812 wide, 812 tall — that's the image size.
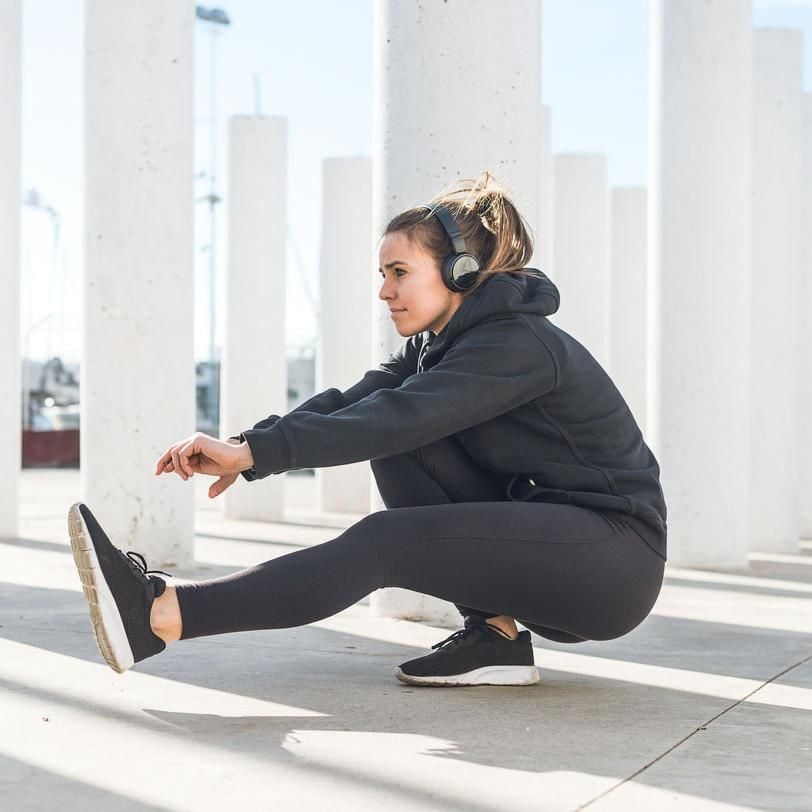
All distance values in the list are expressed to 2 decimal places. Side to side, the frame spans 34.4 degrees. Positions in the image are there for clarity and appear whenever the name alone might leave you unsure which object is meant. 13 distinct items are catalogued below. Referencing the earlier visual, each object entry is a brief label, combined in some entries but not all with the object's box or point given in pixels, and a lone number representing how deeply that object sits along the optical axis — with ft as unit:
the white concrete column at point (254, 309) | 37.29
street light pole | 96.94
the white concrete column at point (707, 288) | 25.09
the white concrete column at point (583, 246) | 53.42
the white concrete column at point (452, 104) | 16.30
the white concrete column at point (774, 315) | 29.09
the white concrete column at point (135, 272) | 21.90
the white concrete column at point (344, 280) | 40.88
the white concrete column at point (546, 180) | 46.24
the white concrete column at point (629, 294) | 62.28
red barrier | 70.90
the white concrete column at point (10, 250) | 28.89
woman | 10.03
